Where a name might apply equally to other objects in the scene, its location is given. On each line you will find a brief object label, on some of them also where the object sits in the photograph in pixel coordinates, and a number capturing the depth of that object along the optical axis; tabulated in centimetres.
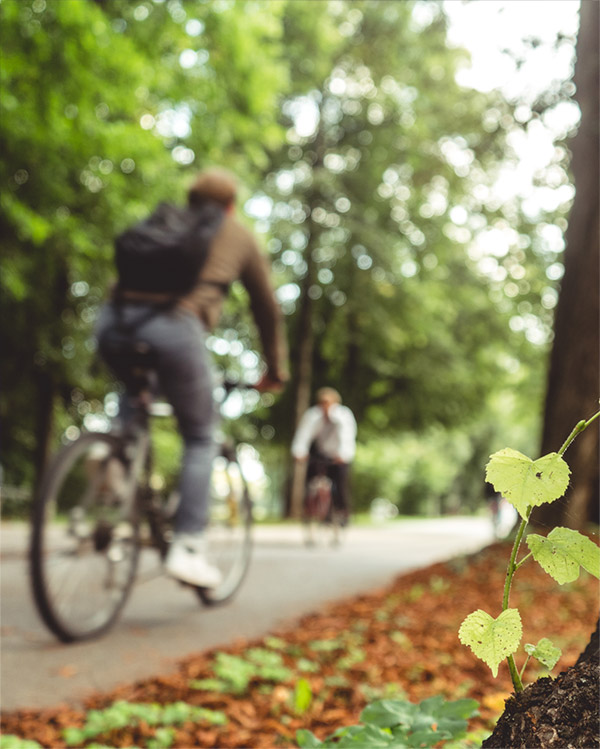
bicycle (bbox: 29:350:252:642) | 299
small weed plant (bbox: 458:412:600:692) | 96
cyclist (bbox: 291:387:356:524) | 1079
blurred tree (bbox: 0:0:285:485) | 796
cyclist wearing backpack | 333
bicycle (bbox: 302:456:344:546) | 1080
